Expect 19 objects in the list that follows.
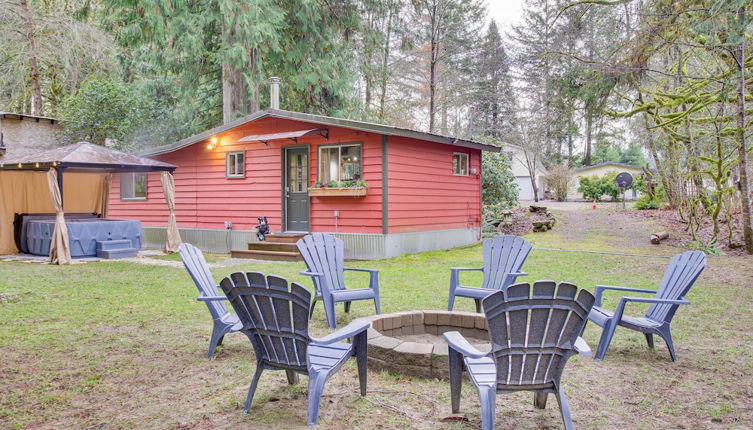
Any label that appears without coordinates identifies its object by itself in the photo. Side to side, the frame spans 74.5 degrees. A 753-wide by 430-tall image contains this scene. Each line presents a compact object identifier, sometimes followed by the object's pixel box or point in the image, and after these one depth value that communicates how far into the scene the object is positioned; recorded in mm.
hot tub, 10664
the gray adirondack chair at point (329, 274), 4805
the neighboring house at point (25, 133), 15492
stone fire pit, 3344
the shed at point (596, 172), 30828
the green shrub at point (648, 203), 19375
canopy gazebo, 10164
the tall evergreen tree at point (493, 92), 29625
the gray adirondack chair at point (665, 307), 3752
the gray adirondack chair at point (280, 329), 2625
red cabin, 10586
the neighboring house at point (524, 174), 30719
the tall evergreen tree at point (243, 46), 12906
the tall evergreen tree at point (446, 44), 18547
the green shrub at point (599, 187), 27078
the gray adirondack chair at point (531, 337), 2404
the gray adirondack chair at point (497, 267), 5031
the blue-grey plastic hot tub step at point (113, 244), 10953
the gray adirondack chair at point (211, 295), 3824
